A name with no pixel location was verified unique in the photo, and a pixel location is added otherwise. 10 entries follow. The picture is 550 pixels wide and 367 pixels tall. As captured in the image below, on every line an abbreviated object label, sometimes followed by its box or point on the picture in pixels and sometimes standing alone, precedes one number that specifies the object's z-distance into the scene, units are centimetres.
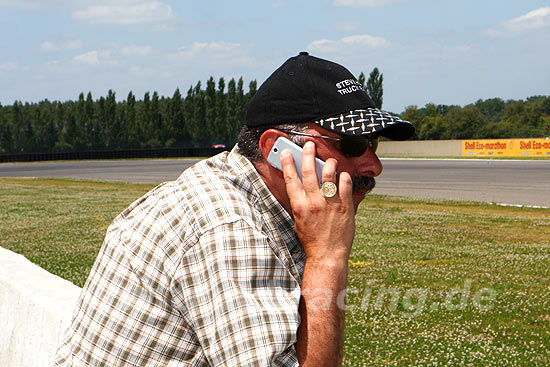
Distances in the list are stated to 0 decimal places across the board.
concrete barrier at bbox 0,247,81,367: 321
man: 138
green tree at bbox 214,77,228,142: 8825
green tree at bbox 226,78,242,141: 8825
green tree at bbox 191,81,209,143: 8825
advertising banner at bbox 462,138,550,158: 5081
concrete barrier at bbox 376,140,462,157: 6006
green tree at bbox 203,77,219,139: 8862
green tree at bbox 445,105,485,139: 11194
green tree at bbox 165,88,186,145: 8894
